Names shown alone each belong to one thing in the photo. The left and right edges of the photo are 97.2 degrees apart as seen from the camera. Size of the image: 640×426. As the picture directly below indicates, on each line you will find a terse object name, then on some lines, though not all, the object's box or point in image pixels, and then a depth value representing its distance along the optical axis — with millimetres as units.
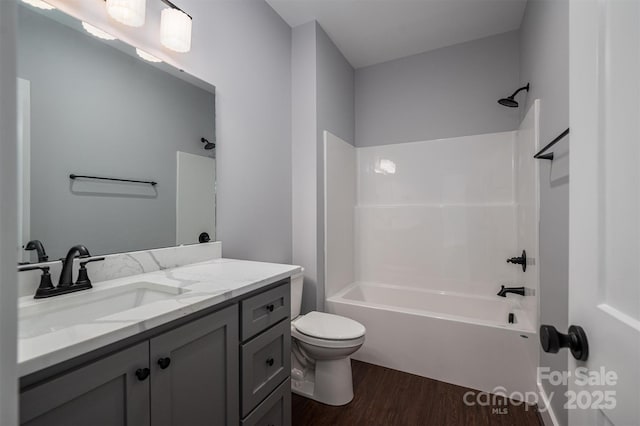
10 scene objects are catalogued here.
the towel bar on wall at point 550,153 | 1224
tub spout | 2180
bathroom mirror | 991
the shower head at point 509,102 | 2225
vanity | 619
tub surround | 1921
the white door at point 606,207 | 433
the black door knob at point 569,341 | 544
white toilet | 1720
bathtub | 1840
